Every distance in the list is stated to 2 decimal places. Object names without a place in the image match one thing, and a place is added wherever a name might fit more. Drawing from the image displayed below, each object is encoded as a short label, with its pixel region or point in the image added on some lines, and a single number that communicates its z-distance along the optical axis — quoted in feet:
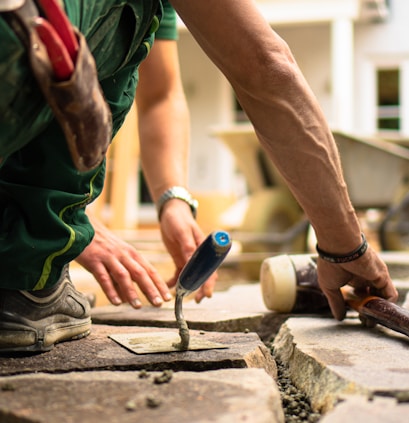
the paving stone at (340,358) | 3.90
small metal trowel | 3.97
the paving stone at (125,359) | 4.23
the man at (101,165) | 3.95
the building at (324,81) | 36.76
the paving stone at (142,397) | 3.24
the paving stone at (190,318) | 6.04
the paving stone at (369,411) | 3.27
